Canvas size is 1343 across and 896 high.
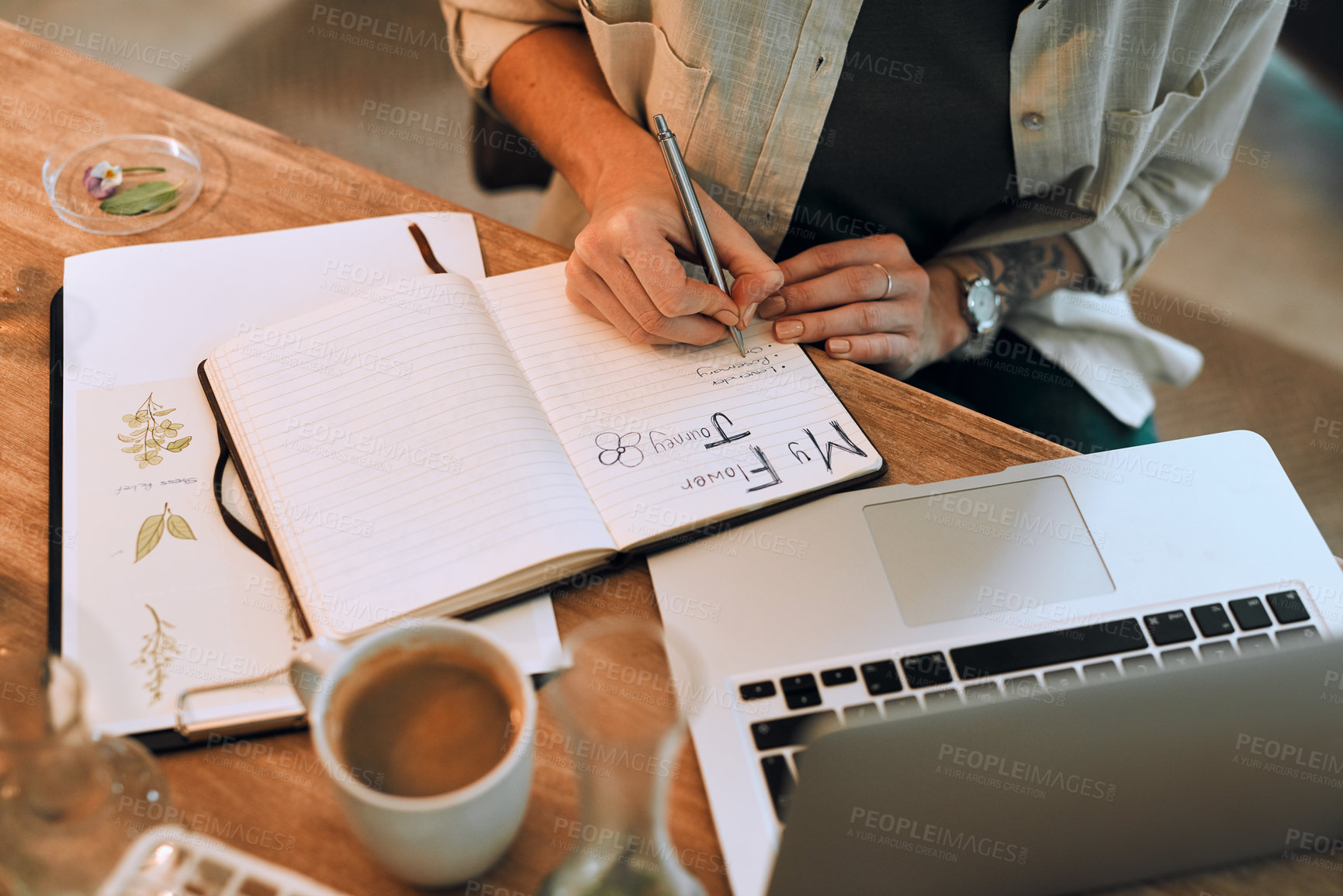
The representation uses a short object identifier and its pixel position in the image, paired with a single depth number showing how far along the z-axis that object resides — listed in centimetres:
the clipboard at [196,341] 47
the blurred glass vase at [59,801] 39
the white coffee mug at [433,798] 37
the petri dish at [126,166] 70
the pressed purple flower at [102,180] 71
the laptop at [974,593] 50
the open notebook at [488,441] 52
